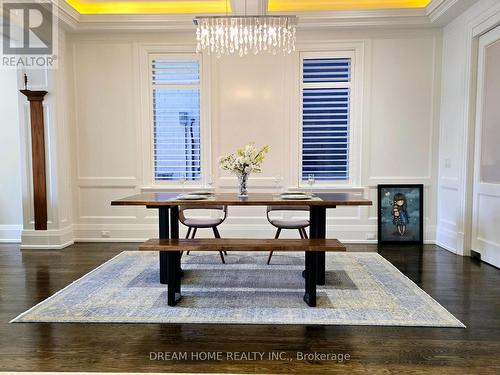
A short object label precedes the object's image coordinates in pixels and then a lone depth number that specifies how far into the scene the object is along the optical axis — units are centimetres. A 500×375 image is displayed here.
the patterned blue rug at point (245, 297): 254
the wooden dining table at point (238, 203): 291
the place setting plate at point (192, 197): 306
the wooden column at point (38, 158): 458
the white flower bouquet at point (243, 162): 319
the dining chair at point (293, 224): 375
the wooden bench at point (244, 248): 274
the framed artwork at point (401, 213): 488
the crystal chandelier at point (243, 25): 342
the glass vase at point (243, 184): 324
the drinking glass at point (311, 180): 334
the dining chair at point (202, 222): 386
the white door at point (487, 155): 377
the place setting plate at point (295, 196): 311
